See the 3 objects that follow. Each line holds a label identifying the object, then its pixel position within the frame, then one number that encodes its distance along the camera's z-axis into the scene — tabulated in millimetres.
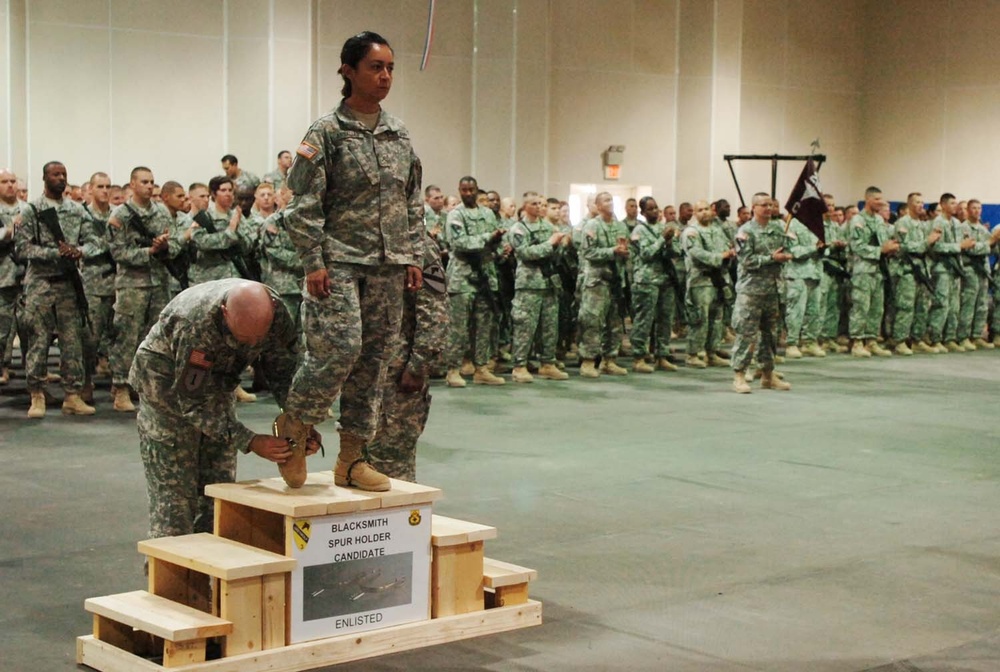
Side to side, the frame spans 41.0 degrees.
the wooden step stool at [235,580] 4469
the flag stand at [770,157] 17159
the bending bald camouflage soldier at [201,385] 4875
